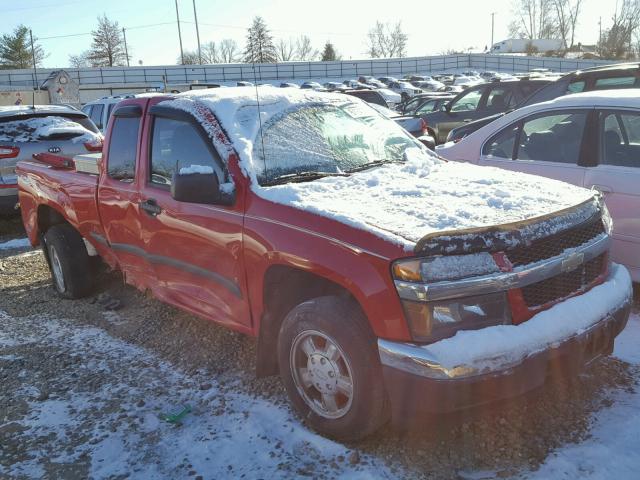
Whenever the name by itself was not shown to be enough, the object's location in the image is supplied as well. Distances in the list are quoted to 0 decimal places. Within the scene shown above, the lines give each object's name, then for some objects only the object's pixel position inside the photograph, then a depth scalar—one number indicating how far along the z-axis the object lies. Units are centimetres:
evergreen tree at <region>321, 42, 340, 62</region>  7738
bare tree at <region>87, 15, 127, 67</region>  7338
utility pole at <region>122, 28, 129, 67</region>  7772
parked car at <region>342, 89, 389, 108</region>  1570
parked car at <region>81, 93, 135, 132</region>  1455
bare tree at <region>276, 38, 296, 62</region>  7422
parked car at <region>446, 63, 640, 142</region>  820
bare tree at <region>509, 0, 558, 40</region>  8744
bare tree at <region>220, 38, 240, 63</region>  8250
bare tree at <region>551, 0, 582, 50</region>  8506
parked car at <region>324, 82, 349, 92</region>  4068
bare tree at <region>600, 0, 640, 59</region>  5922
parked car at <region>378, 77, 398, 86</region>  4325
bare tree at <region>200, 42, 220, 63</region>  7869
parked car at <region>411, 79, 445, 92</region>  3849
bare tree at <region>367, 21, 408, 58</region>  8950
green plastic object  327
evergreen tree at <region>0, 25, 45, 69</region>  6619
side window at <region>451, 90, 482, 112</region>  1316
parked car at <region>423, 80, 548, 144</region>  1169
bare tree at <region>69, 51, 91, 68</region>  7615
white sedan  433
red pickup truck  252
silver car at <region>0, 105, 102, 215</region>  819
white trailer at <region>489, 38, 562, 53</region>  7744
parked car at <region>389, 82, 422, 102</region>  3692
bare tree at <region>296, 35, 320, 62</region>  8444
